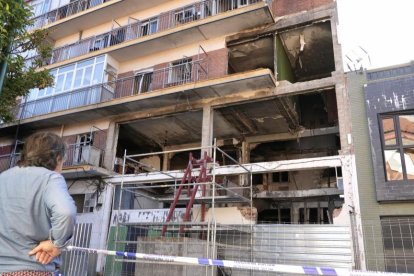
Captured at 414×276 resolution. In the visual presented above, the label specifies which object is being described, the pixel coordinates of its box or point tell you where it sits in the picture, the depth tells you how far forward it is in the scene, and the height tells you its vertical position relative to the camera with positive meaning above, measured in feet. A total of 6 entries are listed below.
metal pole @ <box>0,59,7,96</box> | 21.81 +10.21
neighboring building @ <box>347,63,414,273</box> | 32.24 +8.61
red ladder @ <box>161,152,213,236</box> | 29.32 +5.96
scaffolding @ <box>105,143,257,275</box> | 26.18 +1.45
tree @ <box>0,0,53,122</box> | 27.58 +15.42
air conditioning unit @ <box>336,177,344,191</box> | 37.27 +6.77
